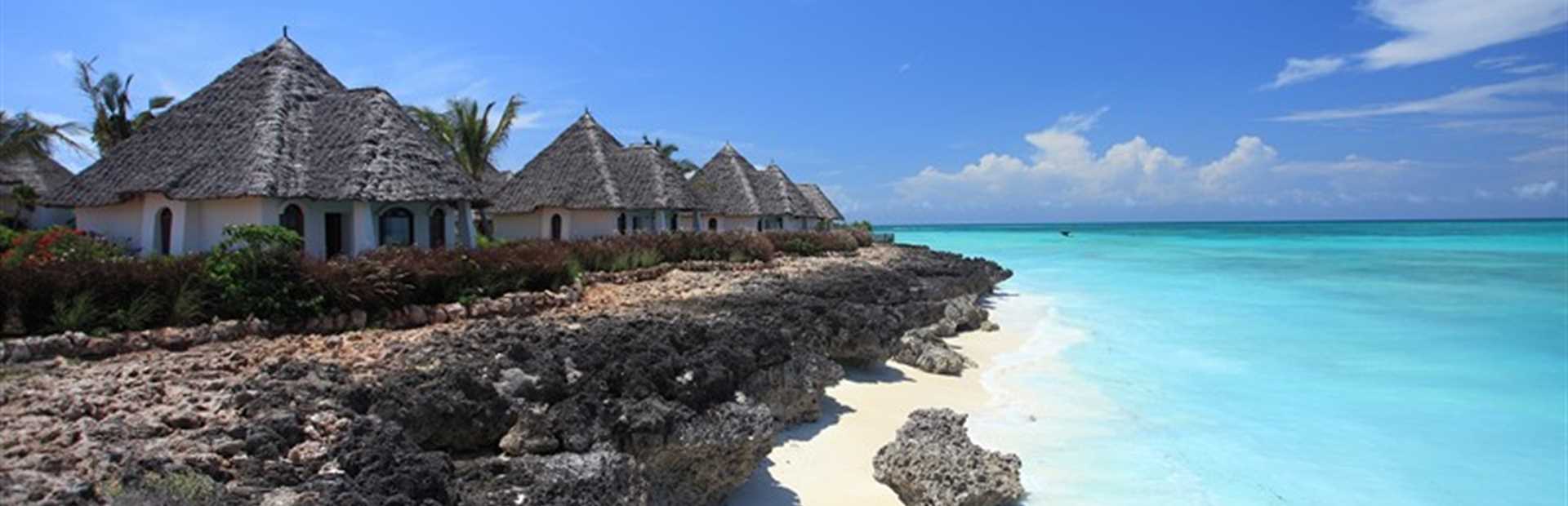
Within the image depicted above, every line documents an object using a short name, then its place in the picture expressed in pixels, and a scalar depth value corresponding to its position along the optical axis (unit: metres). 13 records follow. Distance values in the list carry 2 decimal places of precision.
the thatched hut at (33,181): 25.27
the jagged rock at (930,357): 13.27
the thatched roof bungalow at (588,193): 23.91
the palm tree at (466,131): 25.89
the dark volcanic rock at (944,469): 7.21
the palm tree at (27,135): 20.56
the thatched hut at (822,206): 44.84
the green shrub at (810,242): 27.33
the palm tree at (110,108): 24.98
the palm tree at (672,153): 40.96
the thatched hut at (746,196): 34.91
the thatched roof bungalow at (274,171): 13.80
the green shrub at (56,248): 10.06
